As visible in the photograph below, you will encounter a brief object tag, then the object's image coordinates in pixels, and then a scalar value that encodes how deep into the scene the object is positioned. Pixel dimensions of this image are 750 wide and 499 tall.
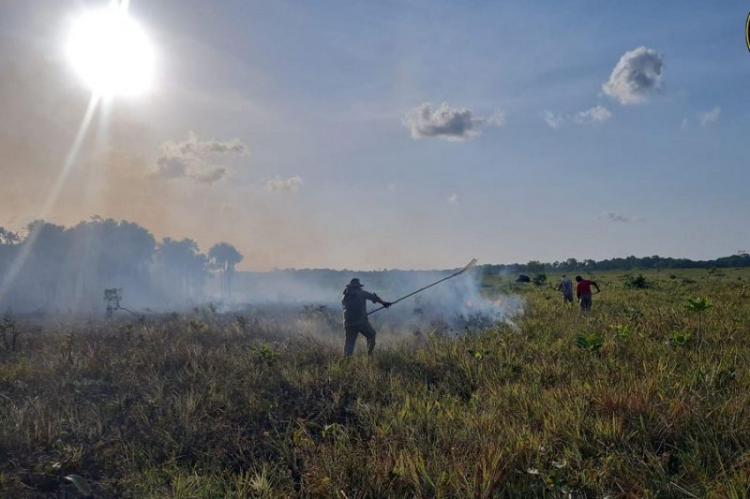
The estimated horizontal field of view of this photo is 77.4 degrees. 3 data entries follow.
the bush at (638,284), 27.32
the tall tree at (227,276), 101.19
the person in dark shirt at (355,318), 10.91
